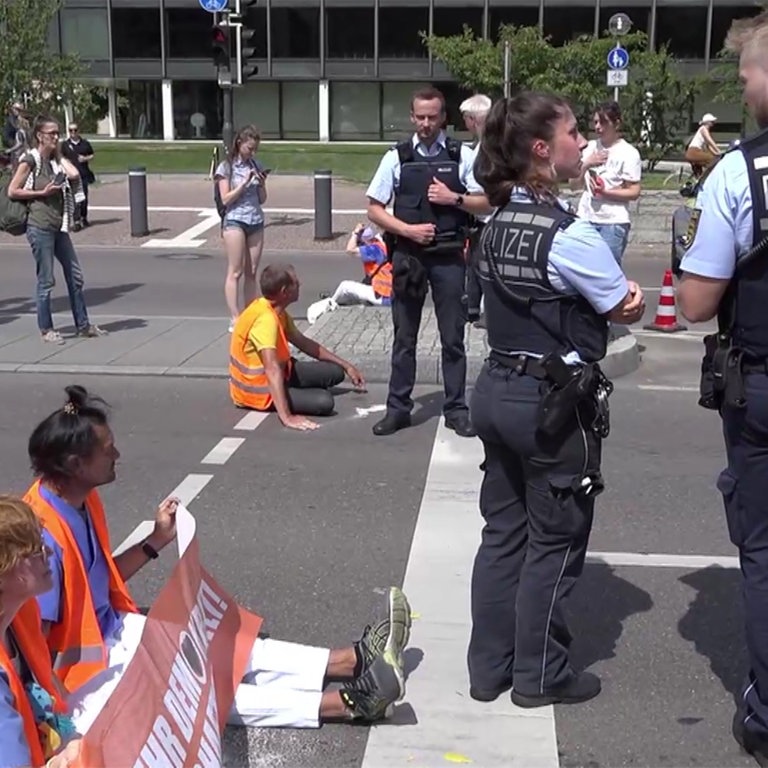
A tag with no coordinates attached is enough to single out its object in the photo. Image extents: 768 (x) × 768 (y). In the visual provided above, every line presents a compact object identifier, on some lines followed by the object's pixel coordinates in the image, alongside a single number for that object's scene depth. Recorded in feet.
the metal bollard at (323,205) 57.82
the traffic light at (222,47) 58.39
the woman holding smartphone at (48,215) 31.96
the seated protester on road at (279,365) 24.31
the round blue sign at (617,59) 74.74
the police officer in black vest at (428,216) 22.09
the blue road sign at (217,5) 58.34
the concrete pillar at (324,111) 147.84
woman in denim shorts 33.86
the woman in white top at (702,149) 45.49
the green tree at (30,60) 58.29
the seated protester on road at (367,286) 36.88
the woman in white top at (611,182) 30.32
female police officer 11.71
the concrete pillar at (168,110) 149.59
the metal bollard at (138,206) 60.54
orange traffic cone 35.19
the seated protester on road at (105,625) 11.30
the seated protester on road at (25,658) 8.20
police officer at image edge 10.64
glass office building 138.00
